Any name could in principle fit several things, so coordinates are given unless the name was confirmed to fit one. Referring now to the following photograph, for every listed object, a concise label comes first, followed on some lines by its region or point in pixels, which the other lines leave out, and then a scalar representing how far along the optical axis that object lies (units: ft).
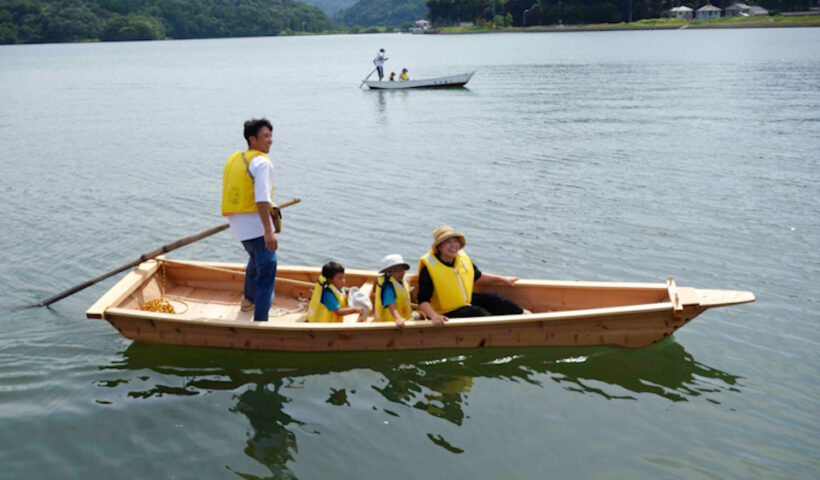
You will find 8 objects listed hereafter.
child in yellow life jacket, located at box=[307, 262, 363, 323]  24.06
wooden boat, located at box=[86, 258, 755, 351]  23.17
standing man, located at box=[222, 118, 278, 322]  21.94
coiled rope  25.93
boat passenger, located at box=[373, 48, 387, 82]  130.46
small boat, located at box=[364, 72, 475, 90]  120.37
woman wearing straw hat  23.72
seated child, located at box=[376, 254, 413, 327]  23.75
